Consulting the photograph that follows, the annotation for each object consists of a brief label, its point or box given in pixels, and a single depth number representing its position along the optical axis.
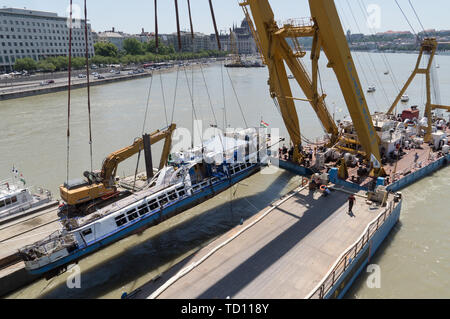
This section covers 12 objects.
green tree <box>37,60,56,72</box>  99.69
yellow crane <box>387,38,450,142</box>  29.92
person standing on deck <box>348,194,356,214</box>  17.30
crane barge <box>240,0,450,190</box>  20.97
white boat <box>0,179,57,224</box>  19.05
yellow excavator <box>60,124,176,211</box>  18.42
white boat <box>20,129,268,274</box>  14.76
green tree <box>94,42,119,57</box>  139.05
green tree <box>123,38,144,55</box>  157.00
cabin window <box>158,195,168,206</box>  18.11
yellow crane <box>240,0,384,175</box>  20.14
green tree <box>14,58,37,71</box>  98.50
